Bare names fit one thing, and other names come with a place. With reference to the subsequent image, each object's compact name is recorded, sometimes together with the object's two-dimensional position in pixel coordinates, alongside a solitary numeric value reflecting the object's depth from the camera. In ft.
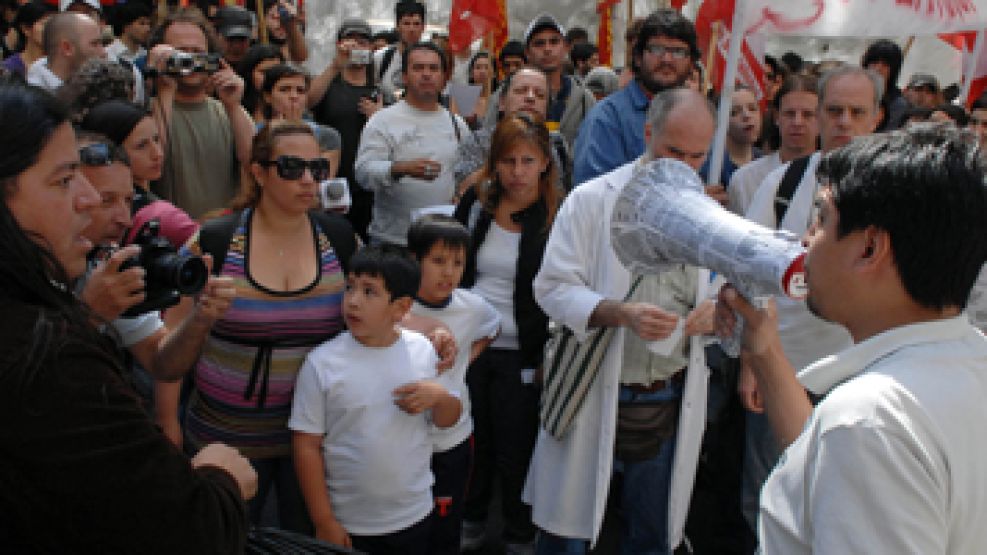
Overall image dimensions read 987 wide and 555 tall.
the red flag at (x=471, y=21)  23.20
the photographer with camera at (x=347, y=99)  20.15
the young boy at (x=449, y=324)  11.04
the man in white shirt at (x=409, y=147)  16.69
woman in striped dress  9.30
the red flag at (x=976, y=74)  23.81
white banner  14.58
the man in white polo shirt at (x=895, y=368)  4.24
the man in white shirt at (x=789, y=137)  13.99
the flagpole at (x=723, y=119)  13.00
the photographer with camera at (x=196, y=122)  14.07
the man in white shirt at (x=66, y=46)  14.90
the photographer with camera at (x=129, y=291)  7.08
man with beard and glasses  14.20
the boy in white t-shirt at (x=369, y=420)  9.17
